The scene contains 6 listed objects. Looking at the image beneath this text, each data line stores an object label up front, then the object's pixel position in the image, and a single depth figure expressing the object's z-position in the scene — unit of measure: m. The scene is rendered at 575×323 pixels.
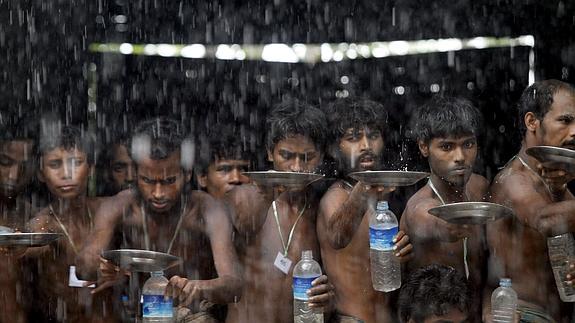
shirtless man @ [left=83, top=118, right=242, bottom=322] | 5.03
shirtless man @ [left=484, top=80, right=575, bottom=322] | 4.79
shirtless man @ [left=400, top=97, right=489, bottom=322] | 4.95
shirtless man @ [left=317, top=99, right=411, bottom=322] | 4.95
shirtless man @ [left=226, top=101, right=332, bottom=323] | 5.15
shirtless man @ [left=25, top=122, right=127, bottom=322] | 5.25
